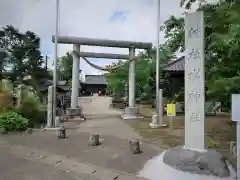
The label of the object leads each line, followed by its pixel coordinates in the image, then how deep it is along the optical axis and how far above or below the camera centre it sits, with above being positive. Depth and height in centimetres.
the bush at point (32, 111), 1013 -86
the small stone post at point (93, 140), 633 -155
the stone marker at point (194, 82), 435 +38
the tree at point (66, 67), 3417 +561
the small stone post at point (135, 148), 552 -157
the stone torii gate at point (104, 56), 1158 +282
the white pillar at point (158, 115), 946 -95
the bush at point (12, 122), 829 -121
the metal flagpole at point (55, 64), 913 +164
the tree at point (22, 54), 1876 +462
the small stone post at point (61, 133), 722 -148
